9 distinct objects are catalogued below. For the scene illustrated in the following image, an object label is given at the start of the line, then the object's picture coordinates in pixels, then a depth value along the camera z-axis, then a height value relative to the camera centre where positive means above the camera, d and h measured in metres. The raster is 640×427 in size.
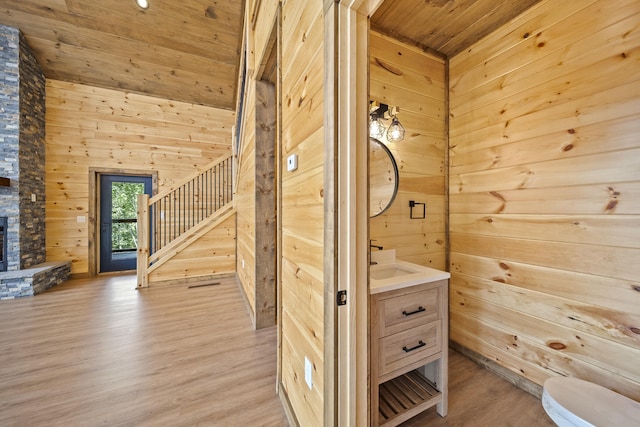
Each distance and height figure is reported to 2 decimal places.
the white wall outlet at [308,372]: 1.14 -0.79
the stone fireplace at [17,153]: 3.56 +0.93
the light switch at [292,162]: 1.29 +0.29
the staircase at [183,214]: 3.75 -0.01
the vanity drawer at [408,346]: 1.29 -0.77
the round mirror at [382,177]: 1.97 +0.31
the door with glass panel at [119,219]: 4.70 -0.12
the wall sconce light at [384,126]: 1.98 +0.75
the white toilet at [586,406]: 1.09 -0.94
